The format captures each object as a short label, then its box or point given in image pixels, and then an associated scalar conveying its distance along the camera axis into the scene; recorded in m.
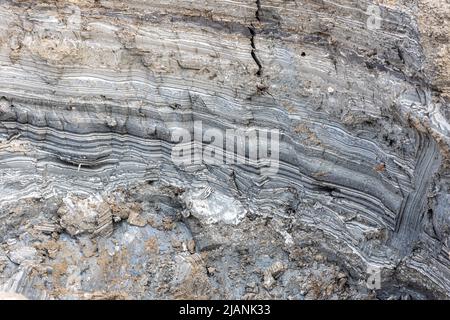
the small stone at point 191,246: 5.02
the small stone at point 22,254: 4.76
